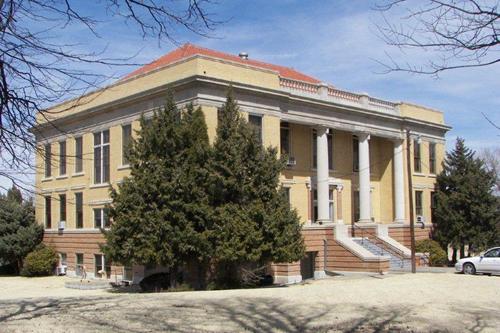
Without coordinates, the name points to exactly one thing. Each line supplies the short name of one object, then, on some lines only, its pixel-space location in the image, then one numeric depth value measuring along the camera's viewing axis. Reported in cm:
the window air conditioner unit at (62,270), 3981
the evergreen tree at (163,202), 2562
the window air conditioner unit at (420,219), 4372
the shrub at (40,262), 3934
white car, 2997
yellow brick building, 3244
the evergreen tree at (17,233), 3959
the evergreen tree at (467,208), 4162
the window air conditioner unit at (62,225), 4019
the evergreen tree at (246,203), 2586
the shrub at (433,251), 3978
